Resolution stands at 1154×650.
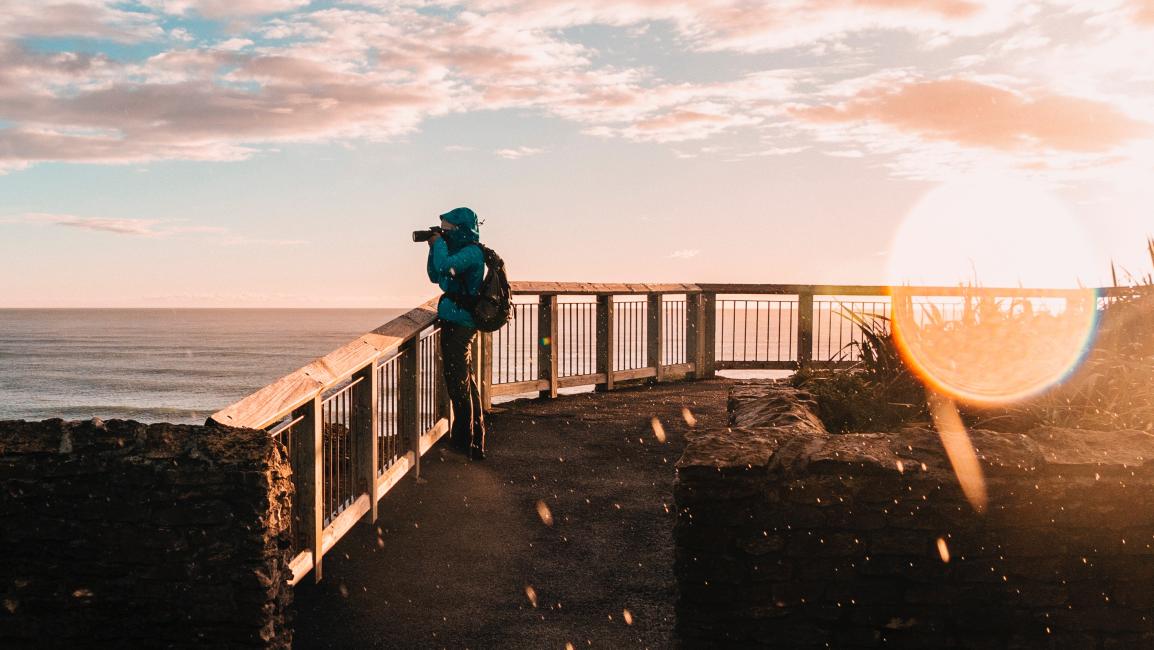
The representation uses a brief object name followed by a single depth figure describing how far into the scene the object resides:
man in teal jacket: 7.09
